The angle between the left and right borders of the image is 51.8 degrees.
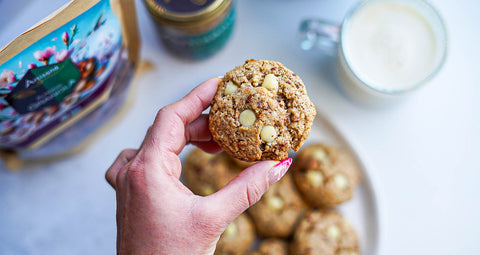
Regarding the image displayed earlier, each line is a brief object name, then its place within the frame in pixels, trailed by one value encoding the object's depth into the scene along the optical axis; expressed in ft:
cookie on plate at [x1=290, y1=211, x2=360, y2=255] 1.40
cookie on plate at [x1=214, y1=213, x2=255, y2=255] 1.41
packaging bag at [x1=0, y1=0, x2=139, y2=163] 1.07
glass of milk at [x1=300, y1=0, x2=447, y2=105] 1.35
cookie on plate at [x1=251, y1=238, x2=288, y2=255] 1.44
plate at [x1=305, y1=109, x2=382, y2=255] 1.44
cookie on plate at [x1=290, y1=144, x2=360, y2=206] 1.42
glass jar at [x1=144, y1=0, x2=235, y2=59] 1.23
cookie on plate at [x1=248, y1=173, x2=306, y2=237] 1.45
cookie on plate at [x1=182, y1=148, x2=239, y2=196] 1.43
